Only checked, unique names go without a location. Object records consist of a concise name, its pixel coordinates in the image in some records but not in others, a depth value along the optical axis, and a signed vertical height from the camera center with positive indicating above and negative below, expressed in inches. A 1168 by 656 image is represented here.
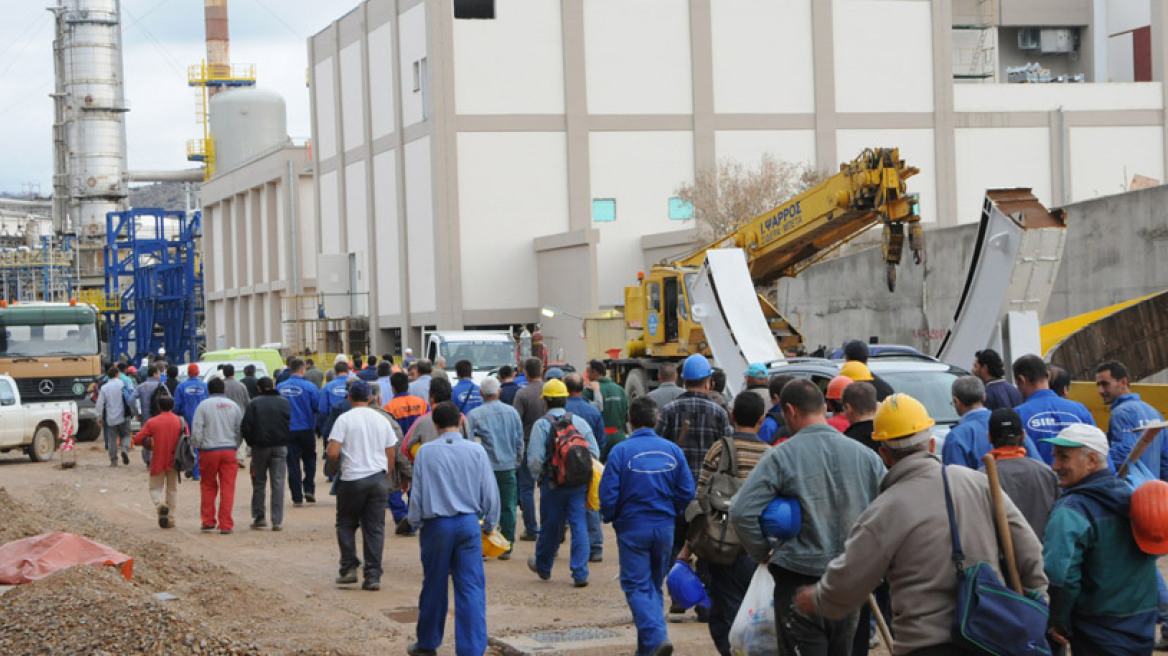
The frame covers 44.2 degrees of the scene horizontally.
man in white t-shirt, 499.8 -50.4
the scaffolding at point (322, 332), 2037.4 -12.0
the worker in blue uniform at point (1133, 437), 378.6 -37.1
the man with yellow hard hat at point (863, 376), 428.8 -20.4
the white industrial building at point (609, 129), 1791.3 +240.7
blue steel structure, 2758.4 +75.8
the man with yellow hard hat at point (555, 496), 495.8 -62.0
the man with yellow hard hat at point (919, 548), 214.4 -36.3
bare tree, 1646.2 +140.1
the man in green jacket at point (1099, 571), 231.1 -43.6
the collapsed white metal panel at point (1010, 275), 664.4 +13.6
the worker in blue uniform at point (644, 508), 367.2 -49.9
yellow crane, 842.8 +43.0
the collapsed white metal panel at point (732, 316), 796.0 -2.2
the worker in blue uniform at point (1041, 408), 356.8 -27.8
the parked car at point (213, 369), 1103.5 -33.5
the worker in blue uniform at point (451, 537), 375.9 -57.1
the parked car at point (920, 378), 489.7 -24.8
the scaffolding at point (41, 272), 3100.4 +134.2
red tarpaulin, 466.3 -75.7
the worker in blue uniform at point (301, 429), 732.7 -54.2
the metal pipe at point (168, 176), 3420.3 +371.7
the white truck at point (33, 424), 1091.3 -70.6
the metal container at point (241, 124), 3262.8 +459.6
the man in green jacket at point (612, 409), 648.4 -42.3
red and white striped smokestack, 3809.1 +779.6
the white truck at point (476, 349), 1174.3 -24.1
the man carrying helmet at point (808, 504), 261.6 -35.4
